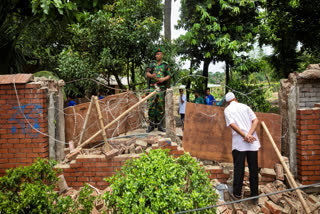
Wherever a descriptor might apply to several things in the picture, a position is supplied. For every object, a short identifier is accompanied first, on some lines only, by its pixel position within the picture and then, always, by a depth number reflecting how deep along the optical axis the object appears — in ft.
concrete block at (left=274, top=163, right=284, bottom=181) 13.52
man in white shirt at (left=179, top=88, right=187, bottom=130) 28.30
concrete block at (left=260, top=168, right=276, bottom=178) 13.55
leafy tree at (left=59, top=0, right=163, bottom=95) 26.66
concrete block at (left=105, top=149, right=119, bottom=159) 13.76
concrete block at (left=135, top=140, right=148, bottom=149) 14.70
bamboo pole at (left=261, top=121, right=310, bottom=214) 11.43
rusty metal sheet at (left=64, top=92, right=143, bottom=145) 14.94
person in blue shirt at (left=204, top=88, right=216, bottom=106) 28.89
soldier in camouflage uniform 17.12
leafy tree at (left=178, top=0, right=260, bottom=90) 29.69
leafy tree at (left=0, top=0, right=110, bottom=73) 15.39
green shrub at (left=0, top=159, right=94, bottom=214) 7.80
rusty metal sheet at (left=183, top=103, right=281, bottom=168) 14.37
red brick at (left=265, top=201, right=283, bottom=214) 11.53
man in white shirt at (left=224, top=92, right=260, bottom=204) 12.24
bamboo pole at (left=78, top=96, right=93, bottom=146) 14.35
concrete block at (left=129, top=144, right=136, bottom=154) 14.69
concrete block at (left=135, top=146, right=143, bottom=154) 14.57
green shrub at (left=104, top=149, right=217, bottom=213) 7.54
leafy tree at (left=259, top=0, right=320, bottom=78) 32.94
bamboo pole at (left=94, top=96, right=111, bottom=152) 13.77
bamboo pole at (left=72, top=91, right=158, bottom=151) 14.01
